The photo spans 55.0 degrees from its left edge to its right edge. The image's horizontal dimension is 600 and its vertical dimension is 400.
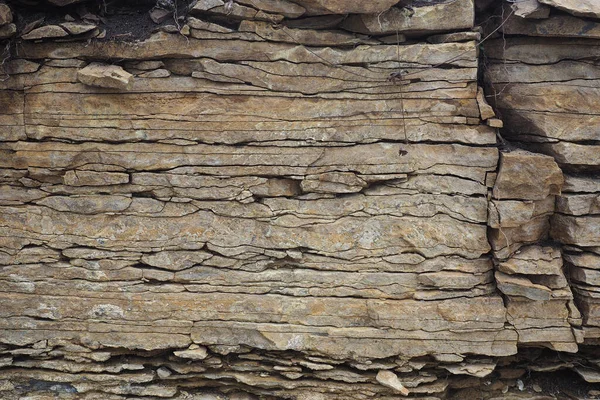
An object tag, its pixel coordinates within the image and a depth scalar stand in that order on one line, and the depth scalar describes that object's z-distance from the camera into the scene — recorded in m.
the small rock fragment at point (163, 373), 6.23
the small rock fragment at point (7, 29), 5.53
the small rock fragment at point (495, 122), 5.68
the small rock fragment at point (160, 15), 5.71
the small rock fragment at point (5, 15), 5.48
